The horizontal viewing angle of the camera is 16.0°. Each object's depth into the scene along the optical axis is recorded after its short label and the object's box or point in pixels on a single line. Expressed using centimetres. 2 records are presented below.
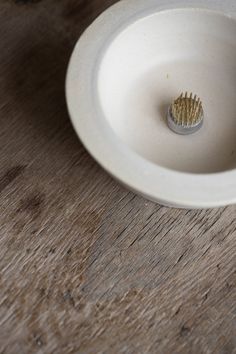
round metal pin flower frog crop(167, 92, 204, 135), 71
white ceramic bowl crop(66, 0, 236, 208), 64
